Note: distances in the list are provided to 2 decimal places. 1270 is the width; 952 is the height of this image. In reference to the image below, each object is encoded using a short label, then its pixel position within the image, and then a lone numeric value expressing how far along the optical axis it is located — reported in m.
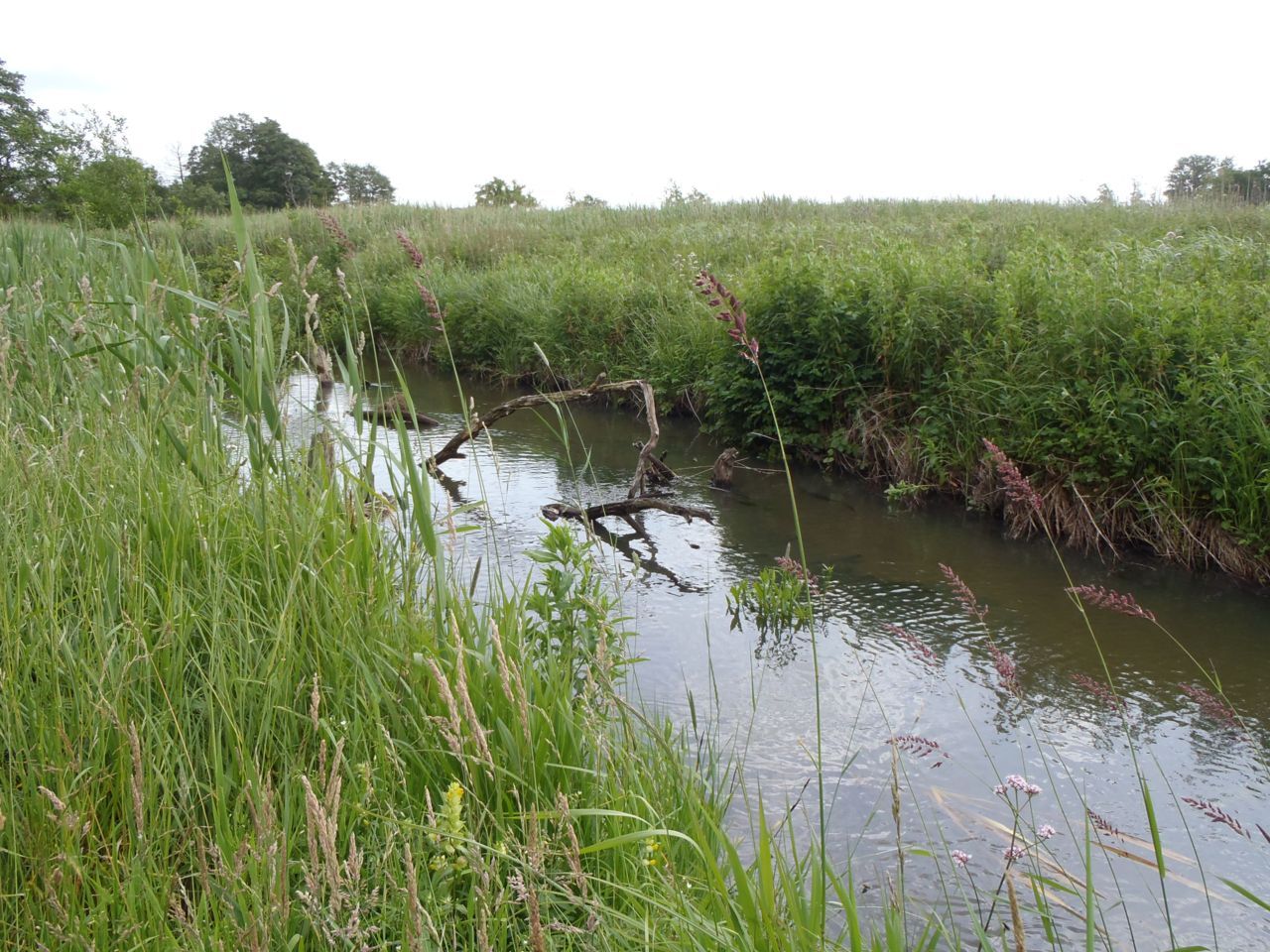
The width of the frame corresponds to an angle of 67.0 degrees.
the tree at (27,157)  34.59
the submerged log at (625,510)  6.12
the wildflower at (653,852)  2.03
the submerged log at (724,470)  7.47
